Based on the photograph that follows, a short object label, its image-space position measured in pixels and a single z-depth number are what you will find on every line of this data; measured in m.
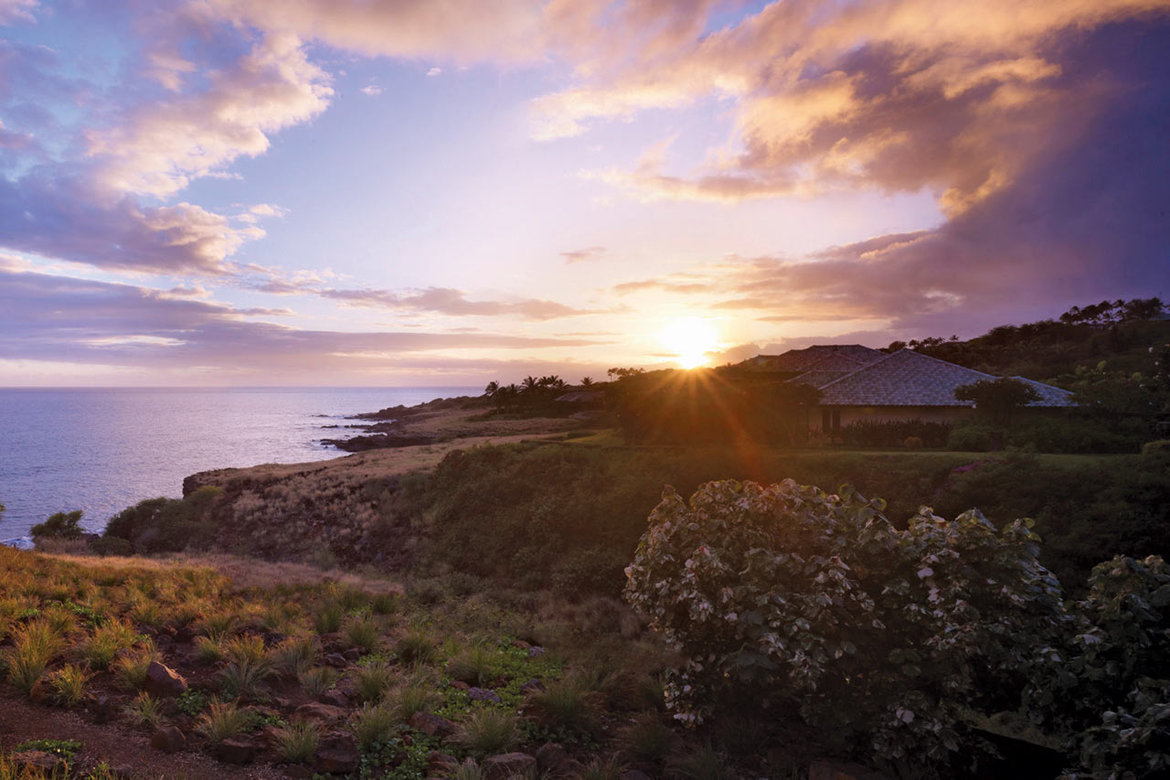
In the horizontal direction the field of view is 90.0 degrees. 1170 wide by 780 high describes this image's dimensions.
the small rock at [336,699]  9.05
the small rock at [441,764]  7.23
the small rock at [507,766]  7.29
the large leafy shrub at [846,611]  6.81
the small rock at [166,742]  6.93
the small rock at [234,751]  6.97
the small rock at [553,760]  7.70
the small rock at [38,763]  5.67
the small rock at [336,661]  10.79
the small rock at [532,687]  10.24
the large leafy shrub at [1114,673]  4.65
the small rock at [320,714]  8.09
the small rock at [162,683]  8.21
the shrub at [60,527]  36.06
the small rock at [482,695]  9.66
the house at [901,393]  29.95
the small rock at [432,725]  8.22
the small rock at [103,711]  7.41
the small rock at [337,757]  7.08
